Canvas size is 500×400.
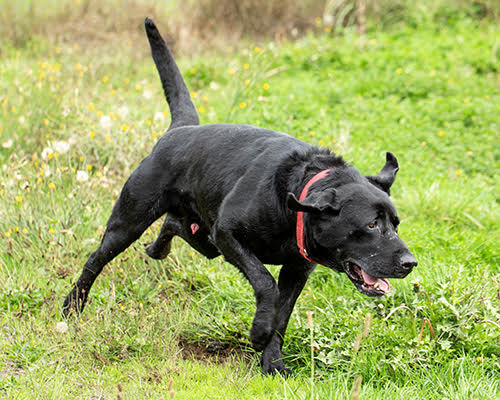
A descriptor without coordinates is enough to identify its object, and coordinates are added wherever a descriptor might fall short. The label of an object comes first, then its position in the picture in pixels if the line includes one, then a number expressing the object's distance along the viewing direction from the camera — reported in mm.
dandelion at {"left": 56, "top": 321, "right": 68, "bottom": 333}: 7375
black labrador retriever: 6227
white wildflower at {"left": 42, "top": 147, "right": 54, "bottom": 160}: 9805
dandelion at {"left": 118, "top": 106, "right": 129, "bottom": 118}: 11891
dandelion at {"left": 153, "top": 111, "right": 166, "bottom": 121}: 11634
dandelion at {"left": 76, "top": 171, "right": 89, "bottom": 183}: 9328
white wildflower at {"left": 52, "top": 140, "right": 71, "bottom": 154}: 10148
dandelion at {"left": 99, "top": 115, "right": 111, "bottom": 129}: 11133
